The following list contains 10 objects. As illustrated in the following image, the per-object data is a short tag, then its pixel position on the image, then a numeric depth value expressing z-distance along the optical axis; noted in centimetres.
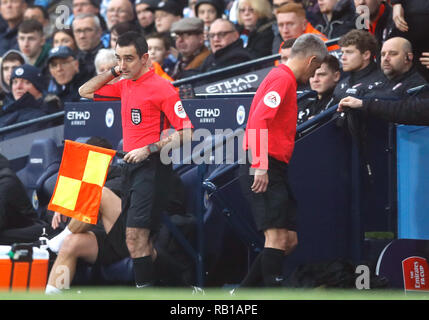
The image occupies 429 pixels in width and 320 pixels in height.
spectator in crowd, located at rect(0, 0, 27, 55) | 1516
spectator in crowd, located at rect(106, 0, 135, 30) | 1380
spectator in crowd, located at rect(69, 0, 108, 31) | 1467
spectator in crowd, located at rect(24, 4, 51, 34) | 1521
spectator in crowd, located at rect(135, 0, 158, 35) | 1339
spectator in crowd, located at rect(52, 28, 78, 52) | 1341
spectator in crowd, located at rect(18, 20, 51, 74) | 1356
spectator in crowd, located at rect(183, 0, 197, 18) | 1324
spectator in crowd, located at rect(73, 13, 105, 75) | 1290
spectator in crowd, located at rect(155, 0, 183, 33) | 1291
